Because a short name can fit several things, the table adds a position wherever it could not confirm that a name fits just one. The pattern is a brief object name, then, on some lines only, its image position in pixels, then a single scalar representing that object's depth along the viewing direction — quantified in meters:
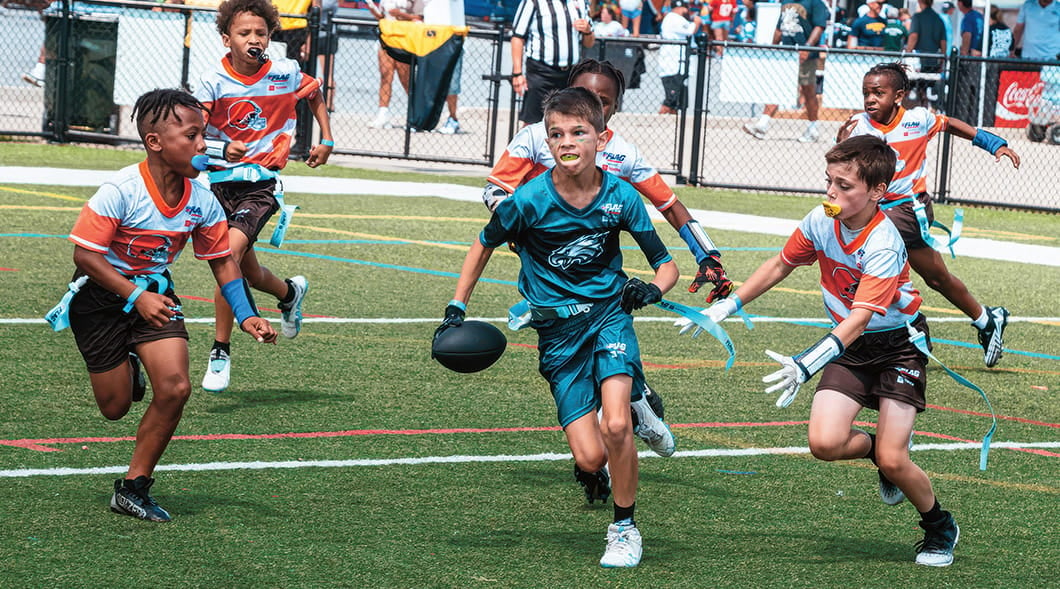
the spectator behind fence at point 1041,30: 27.11
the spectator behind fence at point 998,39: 29.16
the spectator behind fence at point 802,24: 28.02
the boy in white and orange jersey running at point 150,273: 5.89
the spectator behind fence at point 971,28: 29.05
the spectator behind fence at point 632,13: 36.16
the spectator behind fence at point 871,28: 29.06
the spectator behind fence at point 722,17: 33.22
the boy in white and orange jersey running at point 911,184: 9.57
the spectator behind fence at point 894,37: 28.75
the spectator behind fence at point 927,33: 26.56
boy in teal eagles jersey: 5.85
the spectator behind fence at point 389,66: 20.53
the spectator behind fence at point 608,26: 31.20
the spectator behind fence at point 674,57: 20.42
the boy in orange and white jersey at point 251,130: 8.56
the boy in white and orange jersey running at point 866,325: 5.81
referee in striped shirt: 16.84
